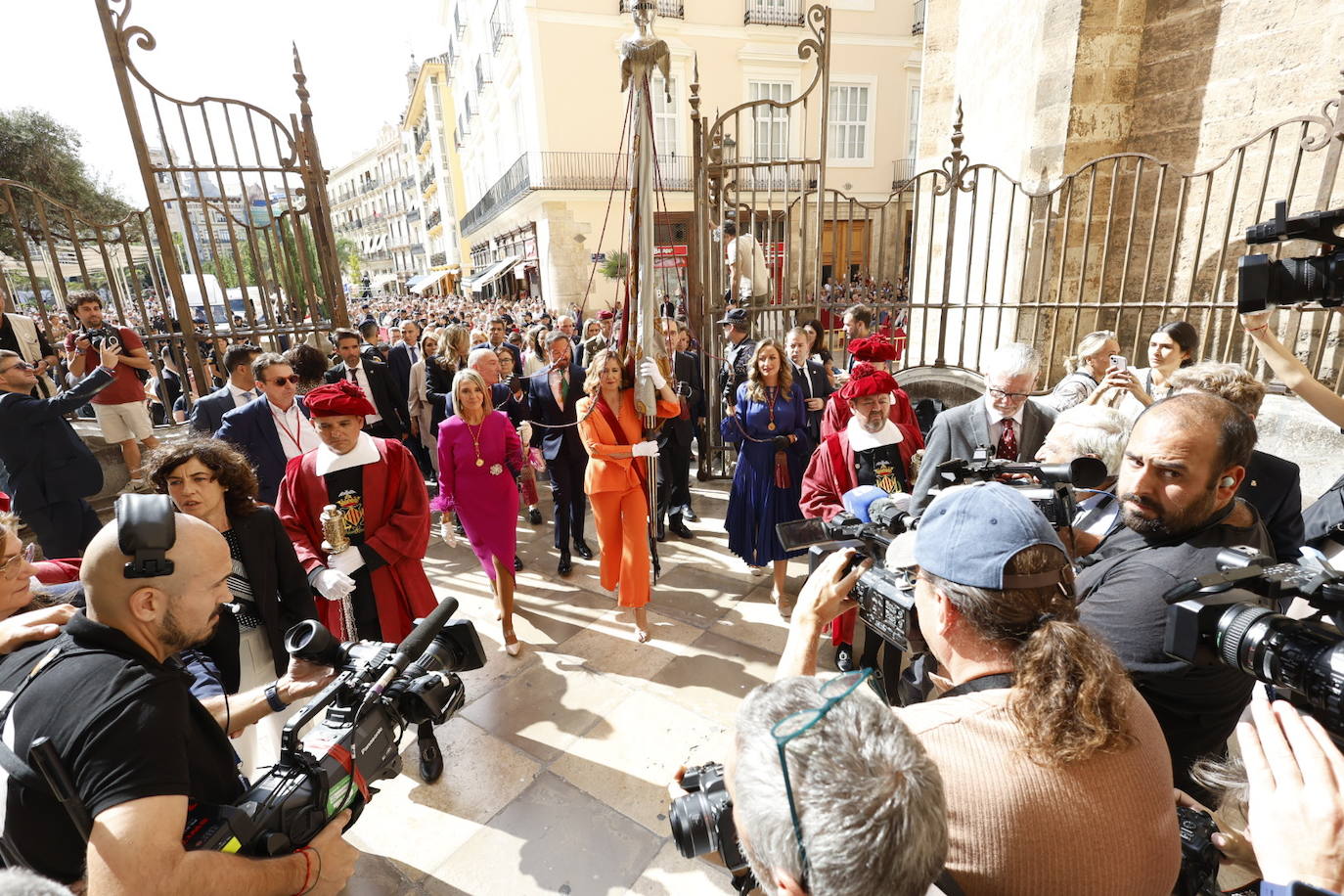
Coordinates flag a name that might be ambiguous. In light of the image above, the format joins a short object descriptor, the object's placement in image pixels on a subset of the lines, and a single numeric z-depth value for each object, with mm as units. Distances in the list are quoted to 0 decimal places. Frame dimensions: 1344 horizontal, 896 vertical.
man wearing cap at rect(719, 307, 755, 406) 5309
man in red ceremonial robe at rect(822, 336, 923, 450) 3570
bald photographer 1173
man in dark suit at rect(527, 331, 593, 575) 4973
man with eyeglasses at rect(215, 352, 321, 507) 3971
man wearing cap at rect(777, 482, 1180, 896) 1015
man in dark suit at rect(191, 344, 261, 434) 4375
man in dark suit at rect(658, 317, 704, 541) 5363
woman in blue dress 4238
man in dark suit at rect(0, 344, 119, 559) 4020
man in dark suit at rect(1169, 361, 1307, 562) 2387
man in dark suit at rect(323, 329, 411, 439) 5652
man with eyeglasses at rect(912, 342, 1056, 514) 3074
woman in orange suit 3834
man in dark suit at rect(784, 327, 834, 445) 5016
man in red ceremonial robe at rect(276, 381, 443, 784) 2926
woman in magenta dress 3893
